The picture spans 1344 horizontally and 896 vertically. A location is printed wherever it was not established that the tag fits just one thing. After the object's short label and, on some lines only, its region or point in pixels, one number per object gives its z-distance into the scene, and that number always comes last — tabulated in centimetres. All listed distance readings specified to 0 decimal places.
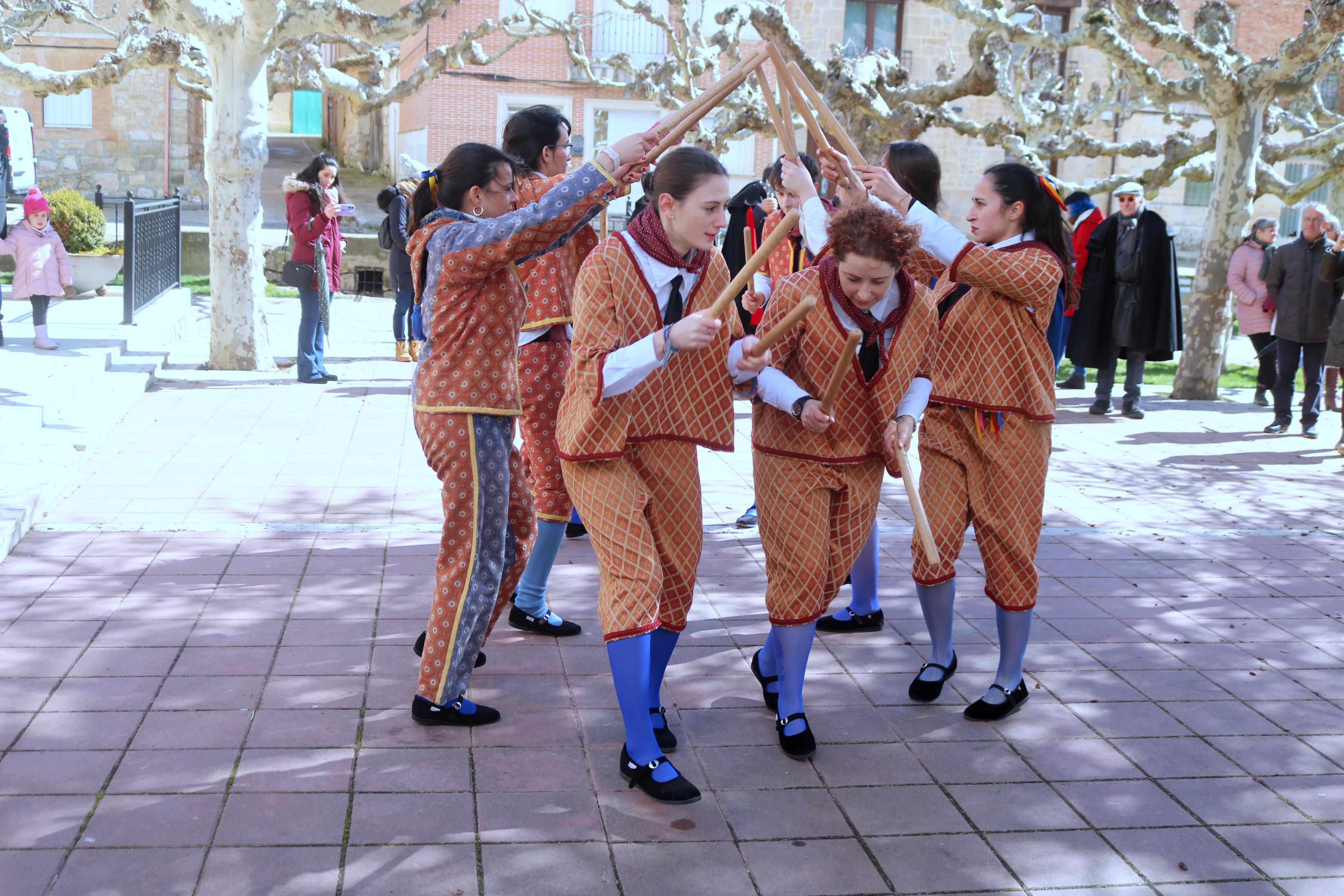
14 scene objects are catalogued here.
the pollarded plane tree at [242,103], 1011
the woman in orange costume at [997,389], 400
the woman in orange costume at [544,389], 476
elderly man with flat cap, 1055
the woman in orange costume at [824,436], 378
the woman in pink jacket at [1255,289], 1118
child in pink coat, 1005
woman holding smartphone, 1036
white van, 1259
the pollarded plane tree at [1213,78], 1109
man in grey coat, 990
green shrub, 1407
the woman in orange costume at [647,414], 345
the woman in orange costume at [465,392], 371
